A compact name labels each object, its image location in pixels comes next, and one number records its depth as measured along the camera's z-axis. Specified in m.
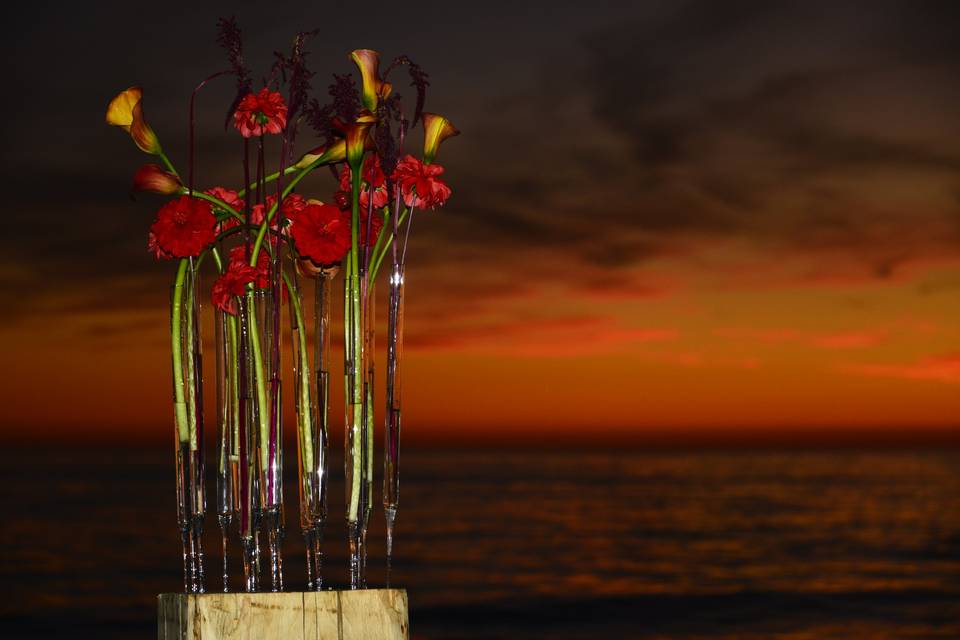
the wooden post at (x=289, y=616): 2.65
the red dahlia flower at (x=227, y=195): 3.00
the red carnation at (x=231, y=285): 2.80
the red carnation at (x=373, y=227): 2.95
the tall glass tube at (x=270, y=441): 2.77
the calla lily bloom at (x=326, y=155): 2.91
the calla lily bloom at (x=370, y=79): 2.95
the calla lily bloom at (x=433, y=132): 2.98
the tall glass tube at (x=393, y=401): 2.79
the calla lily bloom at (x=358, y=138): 2.87
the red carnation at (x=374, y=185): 2.96
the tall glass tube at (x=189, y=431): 2.76
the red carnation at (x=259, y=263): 2.82
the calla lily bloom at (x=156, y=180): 2.85
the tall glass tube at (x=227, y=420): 2.80
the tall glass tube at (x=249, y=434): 2.79
